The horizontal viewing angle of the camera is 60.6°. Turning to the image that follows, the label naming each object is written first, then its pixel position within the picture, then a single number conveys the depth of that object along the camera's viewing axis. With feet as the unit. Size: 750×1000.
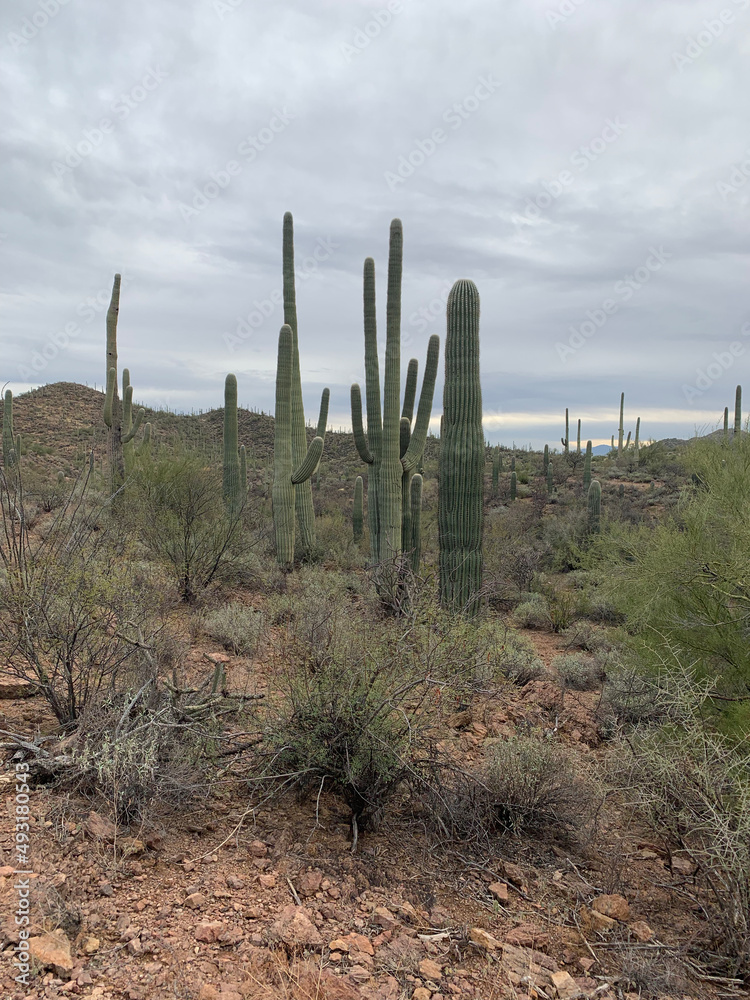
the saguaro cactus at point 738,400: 97.02
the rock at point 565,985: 9.57
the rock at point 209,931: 9.84
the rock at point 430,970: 9.68
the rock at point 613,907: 11.65
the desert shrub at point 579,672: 26.16
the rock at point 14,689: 17.20
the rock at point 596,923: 11.23
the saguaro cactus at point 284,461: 43.29
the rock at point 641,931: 11.04
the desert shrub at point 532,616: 37.86
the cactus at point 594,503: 64.64
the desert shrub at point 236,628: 25.06
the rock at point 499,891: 11.93
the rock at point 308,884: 11.48
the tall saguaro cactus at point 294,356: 45.21
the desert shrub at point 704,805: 10.41
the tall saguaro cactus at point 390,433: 37.70
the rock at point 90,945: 9.31
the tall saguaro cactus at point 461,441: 32.04
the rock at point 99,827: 11.80
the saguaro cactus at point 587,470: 84.23
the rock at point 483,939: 10.46
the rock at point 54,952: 8.77
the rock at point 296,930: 10.00
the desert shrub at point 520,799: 13.87
